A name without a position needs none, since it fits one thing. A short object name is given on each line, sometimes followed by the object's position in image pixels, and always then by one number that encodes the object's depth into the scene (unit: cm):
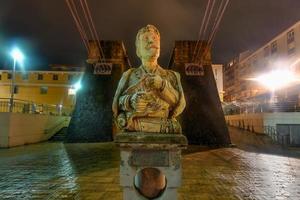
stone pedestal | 251
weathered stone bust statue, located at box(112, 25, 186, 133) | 263
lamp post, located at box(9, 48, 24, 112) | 1138
